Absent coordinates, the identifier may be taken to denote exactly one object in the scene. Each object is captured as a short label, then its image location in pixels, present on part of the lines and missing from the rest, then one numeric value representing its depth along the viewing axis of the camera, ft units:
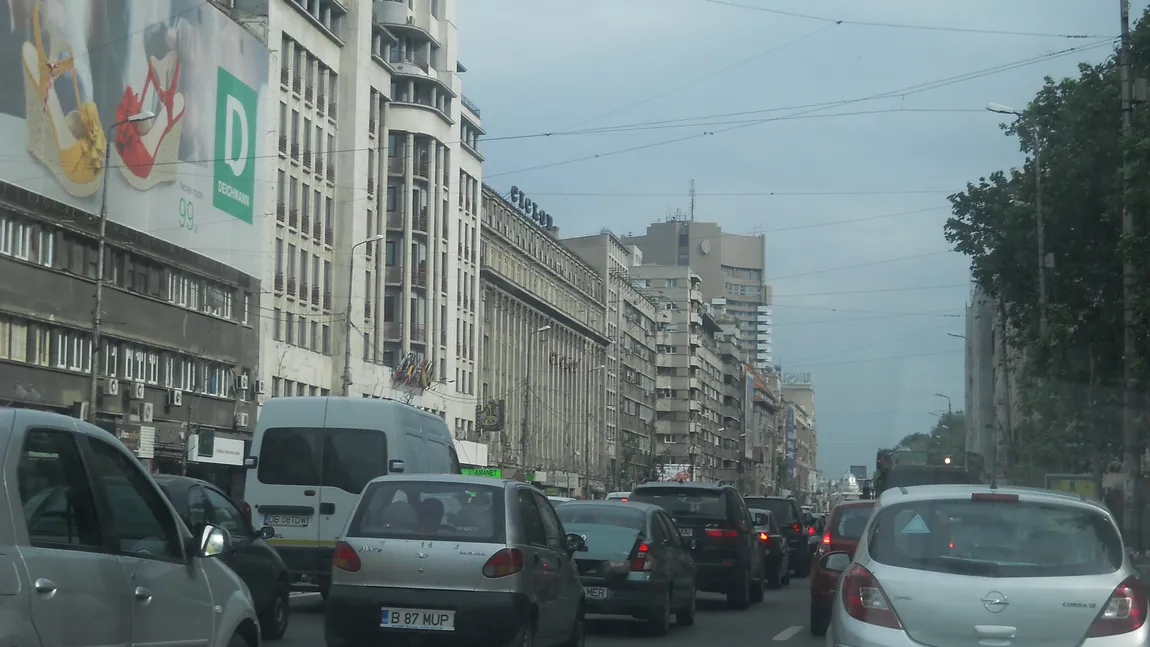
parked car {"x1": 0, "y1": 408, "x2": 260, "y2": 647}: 18.61
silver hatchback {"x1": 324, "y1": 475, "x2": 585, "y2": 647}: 37.37
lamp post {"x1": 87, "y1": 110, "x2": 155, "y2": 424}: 122.62
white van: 63.67
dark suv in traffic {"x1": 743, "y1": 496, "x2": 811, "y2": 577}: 119.14
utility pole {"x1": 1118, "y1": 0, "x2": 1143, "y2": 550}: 99.04
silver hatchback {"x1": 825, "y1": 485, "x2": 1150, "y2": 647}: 27.09
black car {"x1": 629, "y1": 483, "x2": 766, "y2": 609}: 73.00
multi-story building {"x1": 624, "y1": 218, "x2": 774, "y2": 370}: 643.86
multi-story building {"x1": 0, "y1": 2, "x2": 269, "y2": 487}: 141.59
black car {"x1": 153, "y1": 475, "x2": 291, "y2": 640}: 47.42
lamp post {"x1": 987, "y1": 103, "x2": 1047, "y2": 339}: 140.26
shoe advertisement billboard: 142.00
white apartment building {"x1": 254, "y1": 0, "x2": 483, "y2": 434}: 207.41
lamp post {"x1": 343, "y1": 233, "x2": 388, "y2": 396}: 195.52
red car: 56.44
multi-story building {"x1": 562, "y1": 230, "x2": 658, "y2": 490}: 429.79
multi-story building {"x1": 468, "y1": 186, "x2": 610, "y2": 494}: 306.96
